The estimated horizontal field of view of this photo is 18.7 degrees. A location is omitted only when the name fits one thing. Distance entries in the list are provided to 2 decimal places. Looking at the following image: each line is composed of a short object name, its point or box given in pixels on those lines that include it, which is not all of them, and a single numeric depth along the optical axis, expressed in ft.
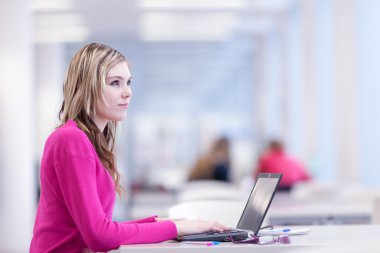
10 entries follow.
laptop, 14.24
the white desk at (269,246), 13.30
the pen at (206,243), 13.69
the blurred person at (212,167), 50.26
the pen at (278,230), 15.98
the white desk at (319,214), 26.89
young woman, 13.66
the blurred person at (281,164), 51.70
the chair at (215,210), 21.10
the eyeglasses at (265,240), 13.90
